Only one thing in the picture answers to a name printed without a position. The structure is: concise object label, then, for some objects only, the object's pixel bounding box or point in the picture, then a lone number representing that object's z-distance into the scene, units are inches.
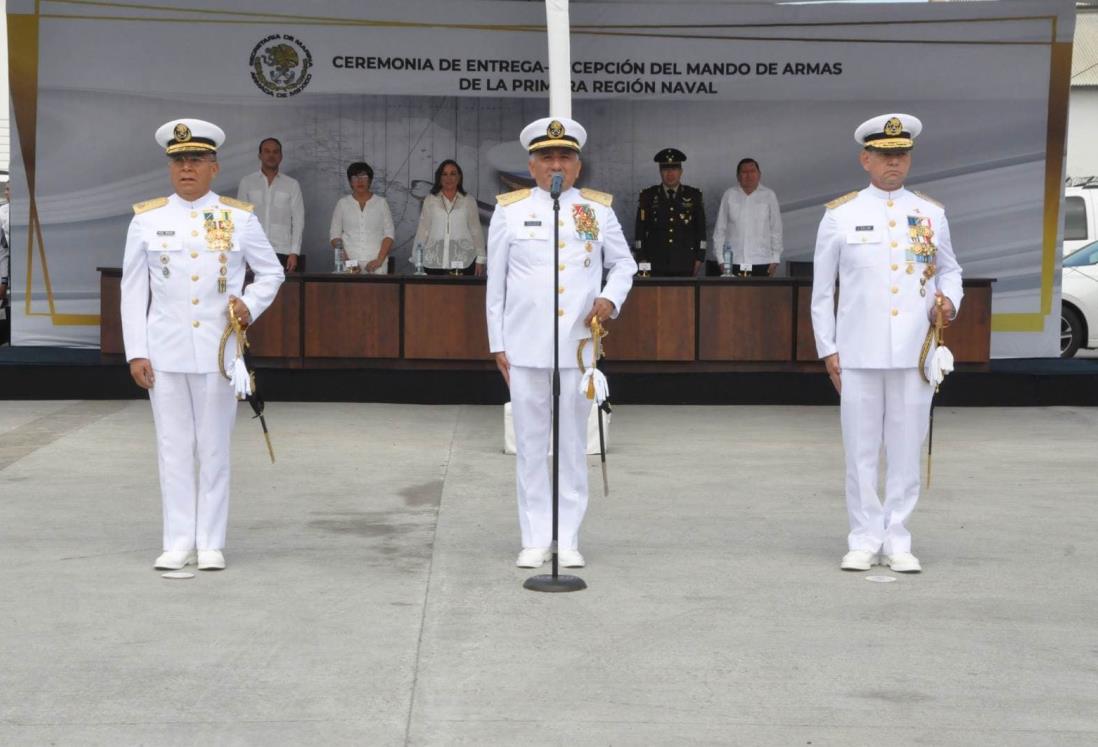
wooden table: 539.8
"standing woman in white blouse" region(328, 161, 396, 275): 588.7
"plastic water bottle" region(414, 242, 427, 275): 555.2
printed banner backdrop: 605.0
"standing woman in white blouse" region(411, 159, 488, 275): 576.1
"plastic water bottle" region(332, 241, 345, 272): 556.4
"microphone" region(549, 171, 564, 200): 260.7
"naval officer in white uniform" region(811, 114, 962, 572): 282.2
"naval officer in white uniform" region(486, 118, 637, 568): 283.3
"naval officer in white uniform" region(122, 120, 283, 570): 276.7
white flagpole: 434.3
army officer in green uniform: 584.4
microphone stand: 264.7
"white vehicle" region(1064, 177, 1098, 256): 728.3
